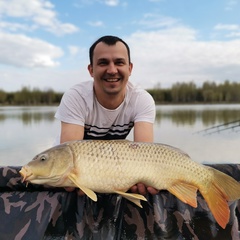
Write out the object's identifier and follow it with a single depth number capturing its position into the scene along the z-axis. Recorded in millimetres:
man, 1780
